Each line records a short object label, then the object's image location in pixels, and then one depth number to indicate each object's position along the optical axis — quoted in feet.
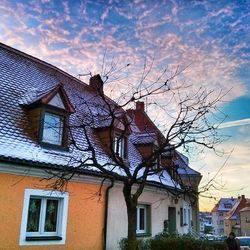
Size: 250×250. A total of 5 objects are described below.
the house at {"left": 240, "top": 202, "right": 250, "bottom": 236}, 191.47
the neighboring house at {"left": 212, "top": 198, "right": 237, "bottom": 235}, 272.31
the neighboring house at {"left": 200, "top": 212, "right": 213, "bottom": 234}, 356.31
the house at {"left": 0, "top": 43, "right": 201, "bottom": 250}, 25.74
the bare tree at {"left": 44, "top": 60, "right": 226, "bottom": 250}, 22.10
